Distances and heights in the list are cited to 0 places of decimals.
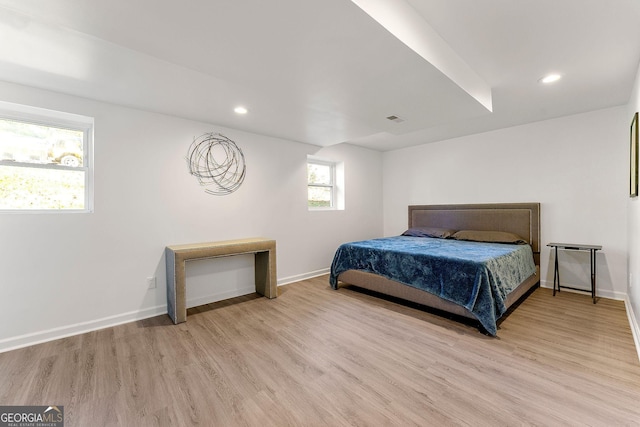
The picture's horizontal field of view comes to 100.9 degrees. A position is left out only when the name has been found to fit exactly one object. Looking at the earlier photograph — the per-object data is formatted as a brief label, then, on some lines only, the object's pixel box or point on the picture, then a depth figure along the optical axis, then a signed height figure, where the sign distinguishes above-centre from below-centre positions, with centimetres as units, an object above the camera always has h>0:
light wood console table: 282 -62
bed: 261 -59
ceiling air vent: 309 +110
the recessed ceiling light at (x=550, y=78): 250 +129
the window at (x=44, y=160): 243 +49
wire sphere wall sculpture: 337 +64
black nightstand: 323 -50
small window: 484 +51
